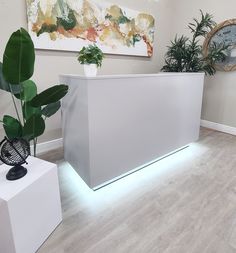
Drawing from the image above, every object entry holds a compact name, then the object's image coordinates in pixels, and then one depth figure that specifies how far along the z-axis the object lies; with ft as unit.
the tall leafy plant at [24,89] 4.13
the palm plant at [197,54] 10.15
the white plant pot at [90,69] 5.74
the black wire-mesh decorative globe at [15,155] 3.90
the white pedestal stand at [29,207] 3.60
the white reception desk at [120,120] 5.43
